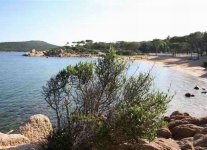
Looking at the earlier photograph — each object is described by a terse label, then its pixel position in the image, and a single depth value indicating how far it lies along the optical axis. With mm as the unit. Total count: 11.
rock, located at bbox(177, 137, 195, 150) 9704
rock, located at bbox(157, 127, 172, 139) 12121
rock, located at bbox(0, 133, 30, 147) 9740
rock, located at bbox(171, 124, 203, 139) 12346
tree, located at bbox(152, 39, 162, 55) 91522
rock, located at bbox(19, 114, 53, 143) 11062
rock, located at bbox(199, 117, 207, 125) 14343
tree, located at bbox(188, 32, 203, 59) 71036
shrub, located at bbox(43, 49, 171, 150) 8186
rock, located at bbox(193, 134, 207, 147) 10217
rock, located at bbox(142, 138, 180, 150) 8321
